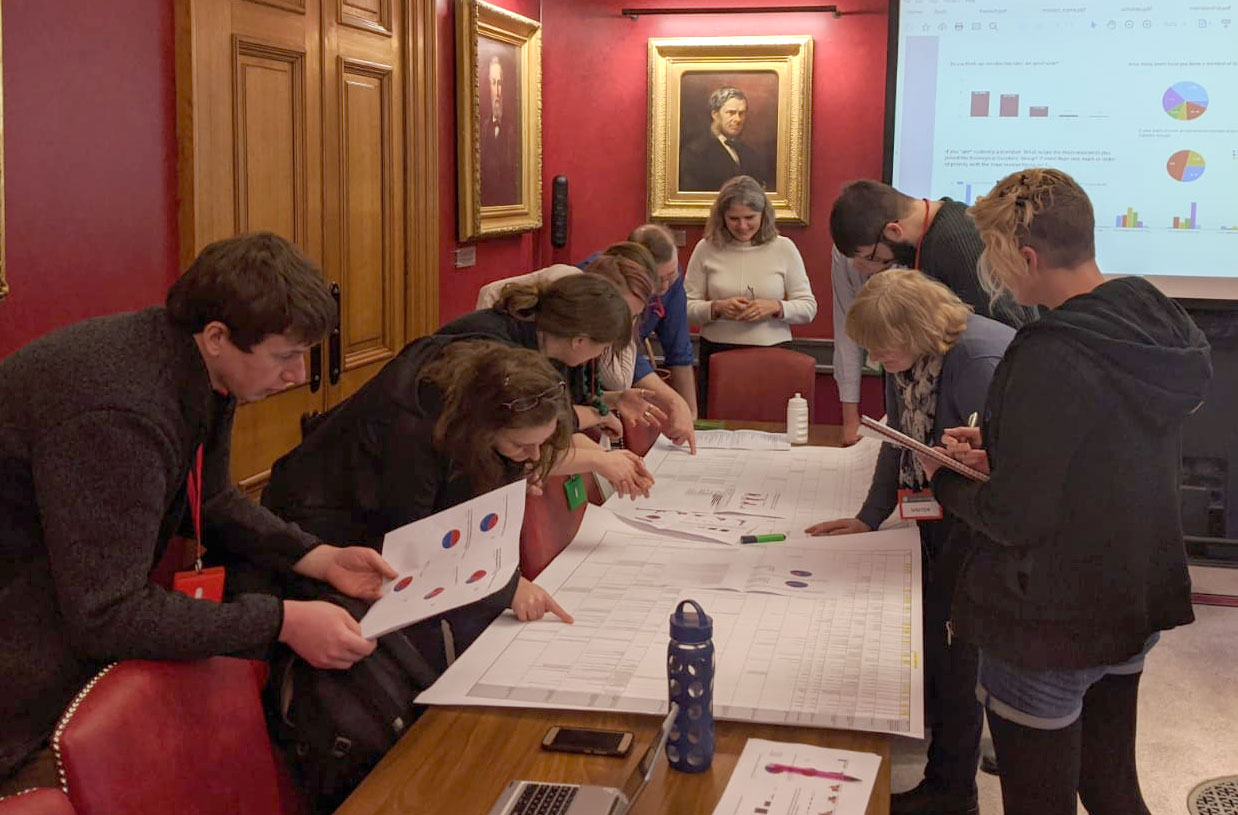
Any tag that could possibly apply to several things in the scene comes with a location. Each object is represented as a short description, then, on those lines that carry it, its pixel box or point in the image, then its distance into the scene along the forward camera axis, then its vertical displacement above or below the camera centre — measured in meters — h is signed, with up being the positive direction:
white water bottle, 3.68 -0.58
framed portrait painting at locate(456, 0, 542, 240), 4.98 +0.42
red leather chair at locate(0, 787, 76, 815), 1.17 -0.56
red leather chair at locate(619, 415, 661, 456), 3.55 -0.62
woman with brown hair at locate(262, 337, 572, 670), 2.06 -0.39
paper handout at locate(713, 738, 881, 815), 1.45 -0.67
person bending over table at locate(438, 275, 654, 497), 2.60 -0.22
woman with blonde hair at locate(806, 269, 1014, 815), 2.43 -0.41
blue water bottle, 1.52 -0.56
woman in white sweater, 5.03 -0.24
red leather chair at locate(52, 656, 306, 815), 1.31 -0.59
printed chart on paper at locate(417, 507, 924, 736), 1.73 -0.66
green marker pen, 2.62 -0.66
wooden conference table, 1.47 -0.67
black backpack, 1.66 -0.67
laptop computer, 1.39 -0.65
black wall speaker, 6.15 +0.04
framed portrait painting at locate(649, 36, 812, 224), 5.95 +0.48
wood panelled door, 3.26 +0.18
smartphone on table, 1.58 -0.66
